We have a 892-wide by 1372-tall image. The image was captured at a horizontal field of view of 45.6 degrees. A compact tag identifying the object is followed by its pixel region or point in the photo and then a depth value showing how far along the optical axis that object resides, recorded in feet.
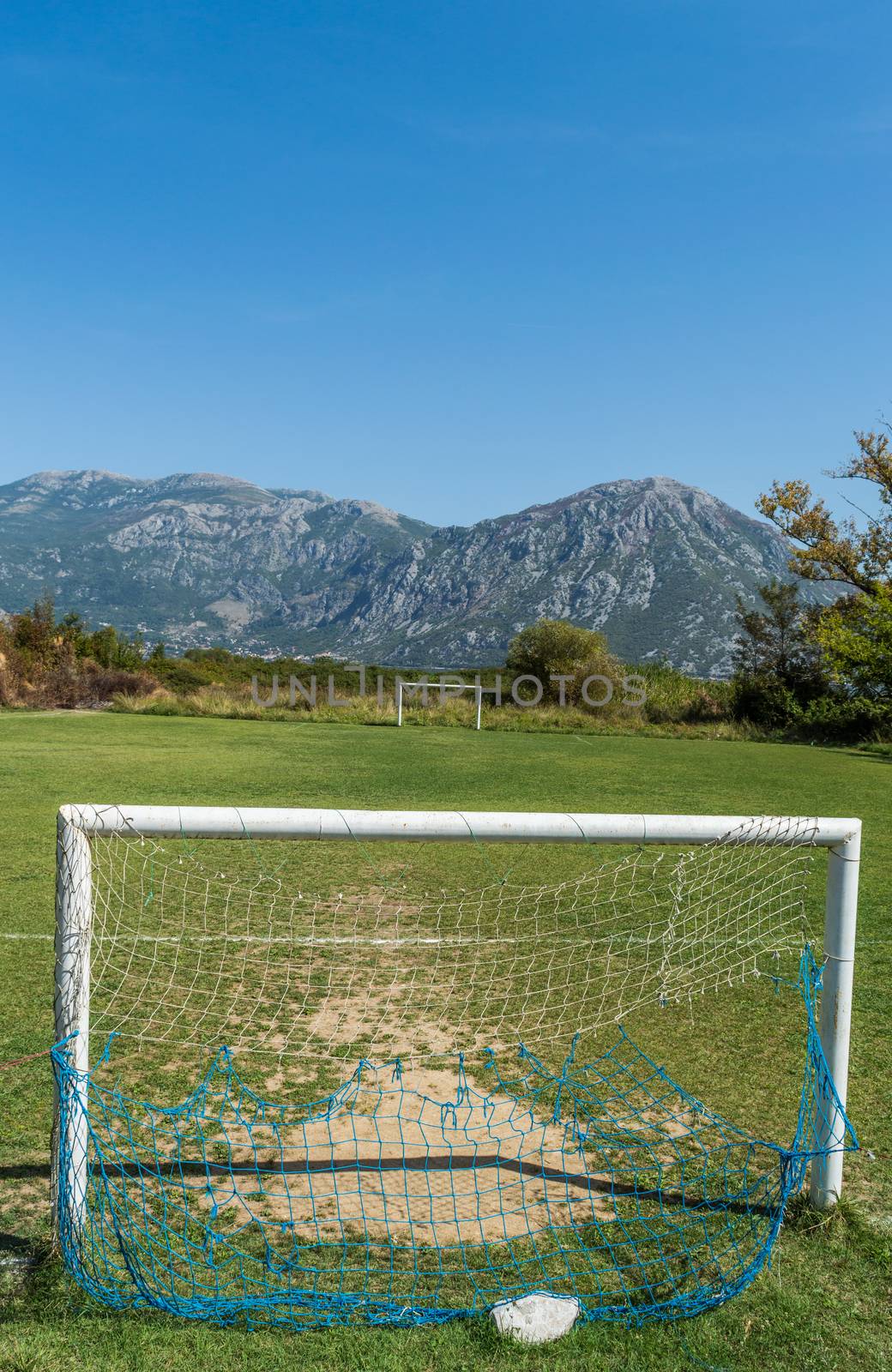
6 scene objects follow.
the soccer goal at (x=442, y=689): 85.76
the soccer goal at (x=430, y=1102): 10.06
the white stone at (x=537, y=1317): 9.11
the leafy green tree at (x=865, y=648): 86.43
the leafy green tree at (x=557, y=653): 111.24
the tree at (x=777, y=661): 97.66
